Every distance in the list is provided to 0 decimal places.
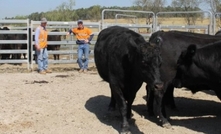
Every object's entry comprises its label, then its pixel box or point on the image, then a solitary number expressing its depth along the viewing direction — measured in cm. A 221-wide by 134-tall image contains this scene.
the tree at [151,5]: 2675
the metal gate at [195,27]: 1421
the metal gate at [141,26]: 1431
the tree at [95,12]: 3958
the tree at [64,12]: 3438
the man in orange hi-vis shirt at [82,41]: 1280
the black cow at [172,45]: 658
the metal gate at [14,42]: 1334
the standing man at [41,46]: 1212
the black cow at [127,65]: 535
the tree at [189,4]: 2442
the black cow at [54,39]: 1549
